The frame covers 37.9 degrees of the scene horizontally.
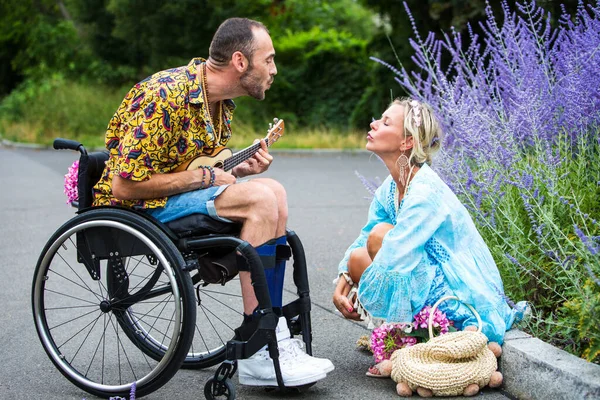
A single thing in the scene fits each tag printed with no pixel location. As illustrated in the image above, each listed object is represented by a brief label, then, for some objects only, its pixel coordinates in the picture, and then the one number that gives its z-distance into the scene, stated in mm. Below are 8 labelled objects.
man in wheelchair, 3504
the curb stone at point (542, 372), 3145
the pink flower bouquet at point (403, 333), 3637
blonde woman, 3621
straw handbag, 3459
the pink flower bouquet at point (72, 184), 3875
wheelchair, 3352
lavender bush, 3812
